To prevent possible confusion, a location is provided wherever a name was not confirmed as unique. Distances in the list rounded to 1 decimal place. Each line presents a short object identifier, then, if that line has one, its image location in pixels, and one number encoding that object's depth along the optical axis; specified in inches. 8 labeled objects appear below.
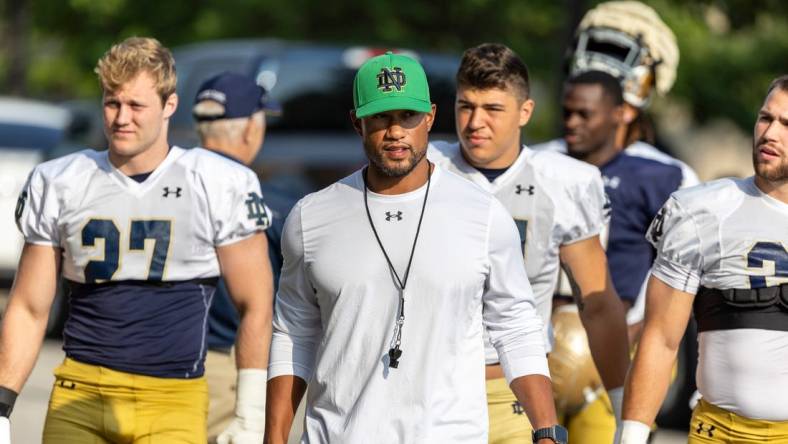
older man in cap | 613.9
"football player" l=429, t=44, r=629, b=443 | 548.4
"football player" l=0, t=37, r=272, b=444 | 511.5
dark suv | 956.0
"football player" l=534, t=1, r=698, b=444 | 667.4
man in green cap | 425.4
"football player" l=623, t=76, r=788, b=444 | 475.8
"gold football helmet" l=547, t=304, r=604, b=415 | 608.7
